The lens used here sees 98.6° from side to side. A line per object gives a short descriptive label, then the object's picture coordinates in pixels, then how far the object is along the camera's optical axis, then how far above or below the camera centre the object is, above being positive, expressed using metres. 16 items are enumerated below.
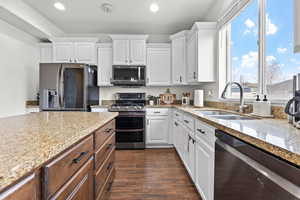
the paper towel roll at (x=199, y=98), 2.33 +0.02
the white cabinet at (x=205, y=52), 2.12 +0.78
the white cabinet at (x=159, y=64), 2.81 +0.77
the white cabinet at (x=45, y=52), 2.81 +1.01
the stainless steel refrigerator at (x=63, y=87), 2.43 +0.22
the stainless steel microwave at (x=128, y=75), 2.70 +0.51
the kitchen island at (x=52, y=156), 0.39 -0.21
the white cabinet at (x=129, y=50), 2.71 +1.04
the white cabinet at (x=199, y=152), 1.06 -0.54
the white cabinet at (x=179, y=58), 2.65 +0.87
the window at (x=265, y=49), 1.15 +0.54
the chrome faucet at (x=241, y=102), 1.42 -0.03
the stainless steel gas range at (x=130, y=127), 2.52 -0.55
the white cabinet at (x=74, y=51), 2.75 +1.02
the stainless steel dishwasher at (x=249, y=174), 0.47 -0.34
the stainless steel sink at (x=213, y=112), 1.66 -0.17
